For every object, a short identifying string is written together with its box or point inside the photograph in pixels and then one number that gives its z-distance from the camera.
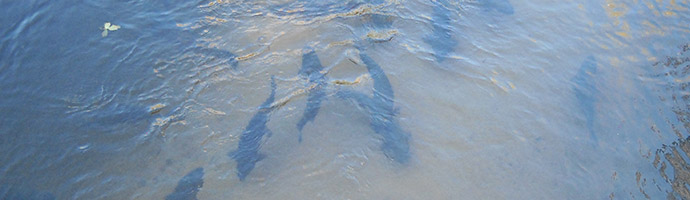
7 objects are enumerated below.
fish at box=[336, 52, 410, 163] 4.61
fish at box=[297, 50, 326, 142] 4.89
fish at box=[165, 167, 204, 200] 3.98
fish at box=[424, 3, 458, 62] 6.13
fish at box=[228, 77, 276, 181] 4.32
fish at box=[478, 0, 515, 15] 7.08
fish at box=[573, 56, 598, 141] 5.27
